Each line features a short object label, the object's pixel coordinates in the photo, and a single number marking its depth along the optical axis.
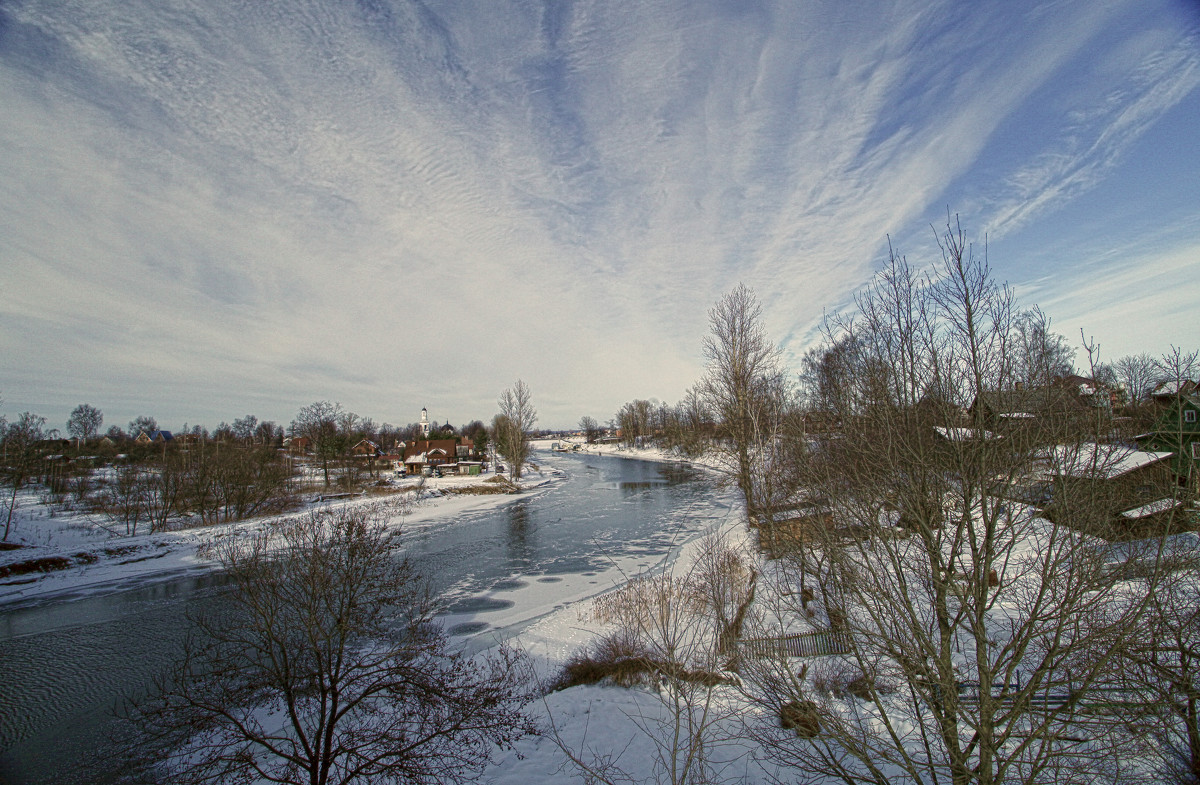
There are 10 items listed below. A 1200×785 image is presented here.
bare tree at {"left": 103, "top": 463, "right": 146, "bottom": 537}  28.88
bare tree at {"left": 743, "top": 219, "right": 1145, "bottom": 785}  5.18
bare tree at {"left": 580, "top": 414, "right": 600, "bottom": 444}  150.88
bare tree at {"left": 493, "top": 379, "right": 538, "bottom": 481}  51.86
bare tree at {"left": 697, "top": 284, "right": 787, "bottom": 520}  23.36
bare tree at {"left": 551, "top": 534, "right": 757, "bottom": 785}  8.20
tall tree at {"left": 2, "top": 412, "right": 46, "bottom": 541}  27.87
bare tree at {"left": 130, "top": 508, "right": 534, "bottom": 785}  7.51
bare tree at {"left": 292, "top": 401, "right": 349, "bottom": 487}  46.97
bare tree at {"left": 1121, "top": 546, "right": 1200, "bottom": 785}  5.24
